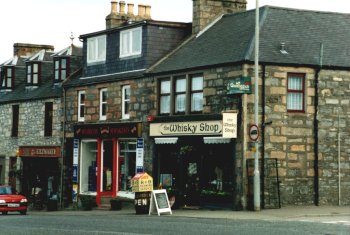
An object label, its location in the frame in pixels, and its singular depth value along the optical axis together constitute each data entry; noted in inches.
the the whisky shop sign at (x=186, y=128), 1342.3
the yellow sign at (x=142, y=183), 1270.9
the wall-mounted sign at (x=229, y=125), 1304.1
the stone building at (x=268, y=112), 1318.9
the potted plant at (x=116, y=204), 1519.9
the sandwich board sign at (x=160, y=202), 1242.6
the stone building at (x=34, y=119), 1865.2
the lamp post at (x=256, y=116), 1239.5
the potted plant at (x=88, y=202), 1610.5
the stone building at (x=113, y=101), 1541.6
